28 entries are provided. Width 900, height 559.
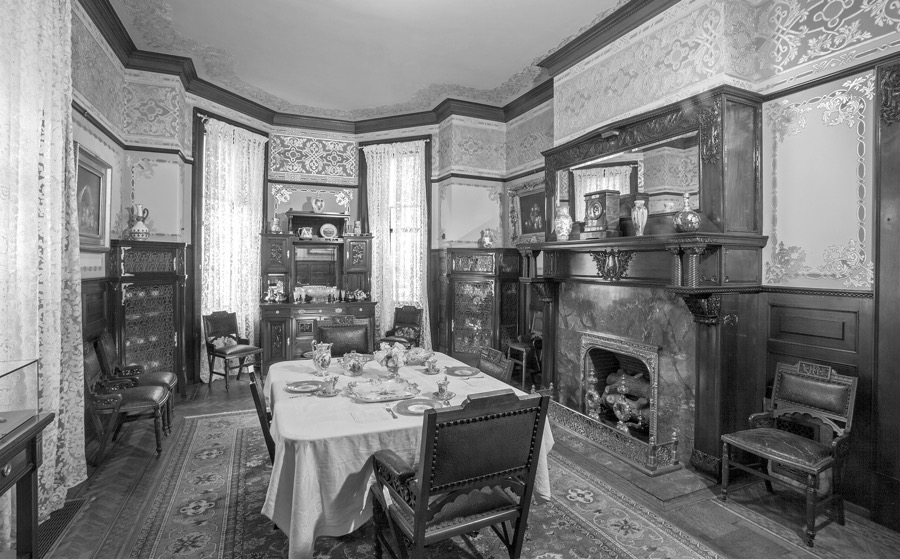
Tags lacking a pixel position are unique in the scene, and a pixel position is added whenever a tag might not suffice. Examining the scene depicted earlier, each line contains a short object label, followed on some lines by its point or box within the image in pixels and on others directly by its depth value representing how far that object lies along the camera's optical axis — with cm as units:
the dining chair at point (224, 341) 633
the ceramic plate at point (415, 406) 276
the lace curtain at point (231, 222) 673
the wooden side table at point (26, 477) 204
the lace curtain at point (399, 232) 794
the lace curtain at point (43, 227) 270
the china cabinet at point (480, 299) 720
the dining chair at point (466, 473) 208
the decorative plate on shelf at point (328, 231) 777
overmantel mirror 364
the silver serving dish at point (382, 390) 298
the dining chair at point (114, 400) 389
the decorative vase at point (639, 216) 422
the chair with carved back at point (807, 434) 296
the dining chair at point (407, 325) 749
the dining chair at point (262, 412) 292
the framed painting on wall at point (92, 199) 431
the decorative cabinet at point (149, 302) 513
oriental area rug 272
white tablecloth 239
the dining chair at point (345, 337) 464
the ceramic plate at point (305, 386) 313
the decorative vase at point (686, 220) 367
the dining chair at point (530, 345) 648
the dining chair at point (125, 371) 448
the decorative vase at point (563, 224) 504
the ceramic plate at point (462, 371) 363
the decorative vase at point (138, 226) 546
